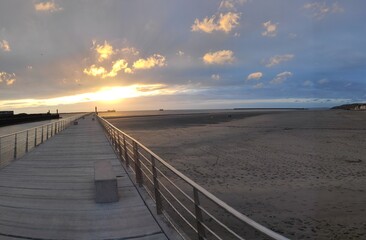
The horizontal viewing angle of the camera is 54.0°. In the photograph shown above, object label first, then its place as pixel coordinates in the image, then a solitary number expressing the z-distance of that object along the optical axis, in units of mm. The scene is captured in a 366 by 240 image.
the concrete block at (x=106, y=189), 6543
